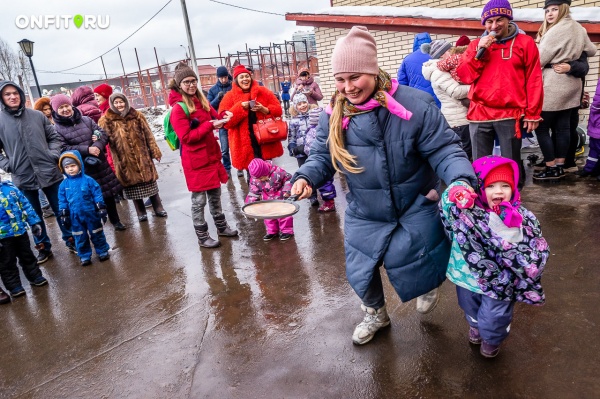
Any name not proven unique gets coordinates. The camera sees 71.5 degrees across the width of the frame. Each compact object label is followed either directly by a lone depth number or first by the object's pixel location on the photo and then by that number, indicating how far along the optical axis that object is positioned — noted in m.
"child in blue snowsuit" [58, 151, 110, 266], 4.72
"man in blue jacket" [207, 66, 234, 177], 7.89
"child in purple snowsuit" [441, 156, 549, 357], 2.12
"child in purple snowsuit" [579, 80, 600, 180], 4.99
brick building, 6.42
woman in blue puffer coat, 2.24
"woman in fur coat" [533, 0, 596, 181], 4.79
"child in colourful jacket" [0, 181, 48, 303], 4.11
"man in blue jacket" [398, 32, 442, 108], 5.48
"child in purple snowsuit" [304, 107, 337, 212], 5.34
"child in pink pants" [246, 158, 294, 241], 4.50
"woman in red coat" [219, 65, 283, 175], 4.98
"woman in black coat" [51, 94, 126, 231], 5.31
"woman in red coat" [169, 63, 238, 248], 4.43
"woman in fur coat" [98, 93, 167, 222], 5.68
